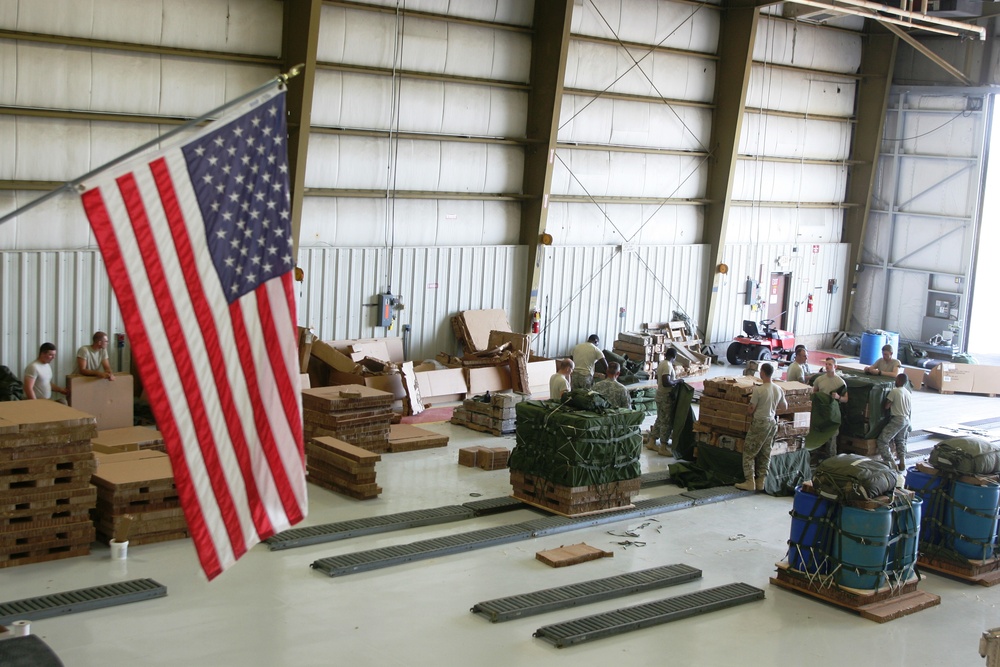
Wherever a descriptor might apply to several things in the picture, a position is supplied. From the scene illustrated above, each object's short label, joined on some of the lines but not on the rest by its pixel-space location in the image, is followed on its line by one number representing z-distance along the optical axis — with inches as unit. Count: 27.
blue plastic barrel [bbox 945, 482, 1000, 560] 486.6
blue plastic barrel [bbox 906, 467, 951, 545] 494.3
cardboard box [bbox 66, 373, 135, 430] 622.2
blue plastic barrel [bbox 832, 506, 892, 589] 436.1
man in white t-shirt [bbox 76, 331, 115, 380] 625.3
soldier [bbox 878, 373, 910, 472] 625.9
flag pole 215.6
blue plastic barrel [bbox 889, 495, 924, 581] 446.3
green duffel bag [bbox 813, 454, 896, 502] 434.9
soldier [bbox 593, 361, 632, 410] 600.4
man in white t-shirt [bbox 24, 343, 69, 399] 583.8
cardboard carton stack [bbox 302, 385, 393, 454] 606.2
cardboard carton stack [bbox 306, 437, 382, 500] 544.7
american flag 228.7
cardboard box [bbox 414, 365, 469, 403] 772.0
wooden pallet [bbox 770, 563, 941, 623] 438.0
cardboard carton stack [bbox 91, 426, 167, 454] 552.0
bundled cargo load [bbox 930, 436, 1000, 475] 483.5
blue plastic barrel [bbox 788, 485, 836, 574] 446.9
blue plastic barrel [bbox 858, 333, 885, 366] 1077.8
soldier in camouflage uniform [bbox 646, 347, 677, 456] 658.2
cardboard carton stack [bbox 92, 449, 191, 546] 458.9
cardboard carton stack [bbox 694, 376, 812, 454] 604.4
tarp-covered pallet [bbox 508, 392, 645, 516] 532.4
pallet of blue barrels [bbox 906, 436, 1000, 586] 484.7
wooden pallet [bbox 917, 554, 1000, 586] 484.1
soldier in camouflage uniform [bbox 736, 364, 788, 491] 583.2
